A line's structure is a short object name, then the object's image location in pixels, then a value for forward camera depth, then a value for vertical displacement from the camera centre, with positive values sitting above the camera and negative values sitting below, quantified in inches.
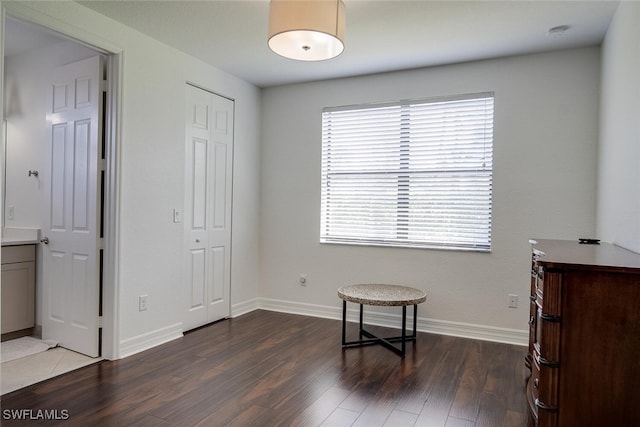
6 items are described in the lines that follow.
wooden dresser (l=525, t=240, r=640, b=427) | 63.1 -20.2
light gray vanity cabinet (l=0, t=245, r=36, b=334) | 135.8 -28.8
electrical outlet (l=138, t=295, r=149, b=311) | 129.2 -30.8
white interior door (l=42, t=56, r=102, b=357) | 122.7 -2.0
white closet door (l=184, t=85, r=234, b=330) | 151.6 +0.5
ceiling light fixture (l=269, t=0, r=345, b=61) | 87.0 +39.6
